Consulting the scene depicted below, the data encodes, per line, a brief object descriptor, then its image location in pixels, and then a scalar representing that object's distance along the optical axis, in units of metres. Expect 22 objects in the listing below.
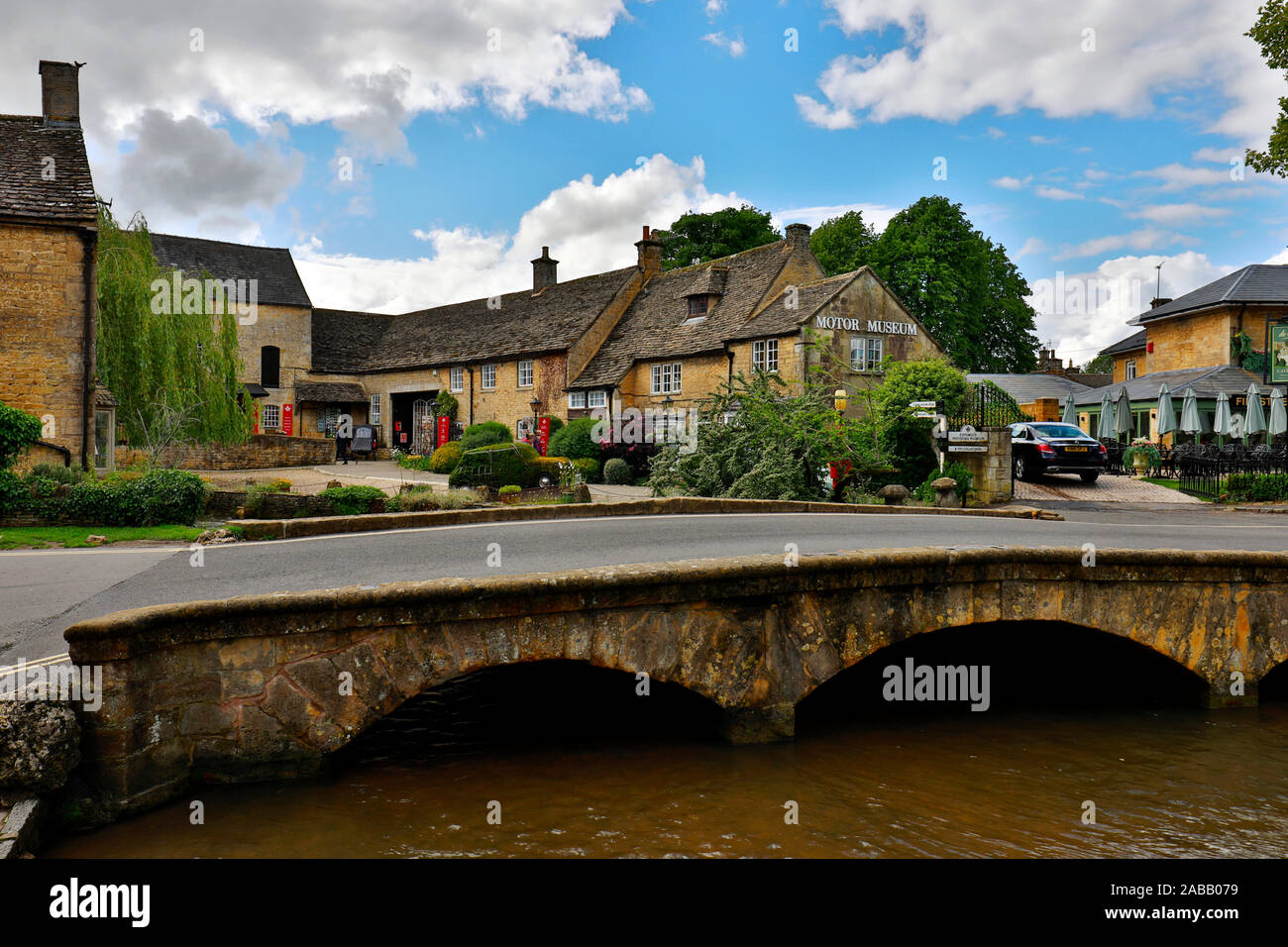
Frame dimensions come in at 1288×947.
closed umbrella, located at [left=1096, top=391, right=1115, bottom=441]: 31.45
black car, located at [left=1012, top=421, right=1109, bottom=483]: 24.92
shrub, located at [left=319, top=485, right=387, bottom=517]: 17.78
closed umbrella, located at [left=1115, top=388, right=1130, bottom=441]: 31.30
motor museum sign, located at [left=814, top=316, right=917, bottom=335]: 30.19
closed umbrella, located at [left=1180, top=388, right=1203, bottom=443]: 27.27
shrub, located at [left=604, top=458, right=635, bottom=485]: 29.81
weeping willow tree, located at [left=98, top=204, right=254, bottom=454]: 24.91
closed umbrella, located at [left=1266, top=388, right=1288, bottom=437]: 26.27
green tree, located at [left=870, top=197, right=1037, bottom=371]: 45.69
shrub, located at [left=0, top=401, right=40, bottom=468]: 15.25
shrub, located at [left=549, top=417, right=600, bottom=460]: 32.22
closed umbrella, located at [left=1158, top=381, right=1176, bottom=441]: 28.55
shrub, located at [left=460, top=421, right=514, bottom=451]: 33.47
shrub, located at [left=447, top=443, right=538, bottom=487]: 23.61
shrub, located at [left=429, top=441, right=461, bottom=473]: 33.22
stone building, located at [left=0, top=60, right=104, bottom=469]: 19.56
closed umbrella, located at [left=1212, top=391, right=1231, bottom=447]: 26.77
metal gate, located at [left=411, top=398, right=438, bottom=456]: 44.78
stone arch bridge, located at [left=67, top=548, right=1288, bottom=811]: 5.62
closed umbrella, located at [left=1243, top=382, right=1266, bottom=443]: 26.88
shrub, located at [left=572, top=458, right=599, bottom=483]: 30.12
